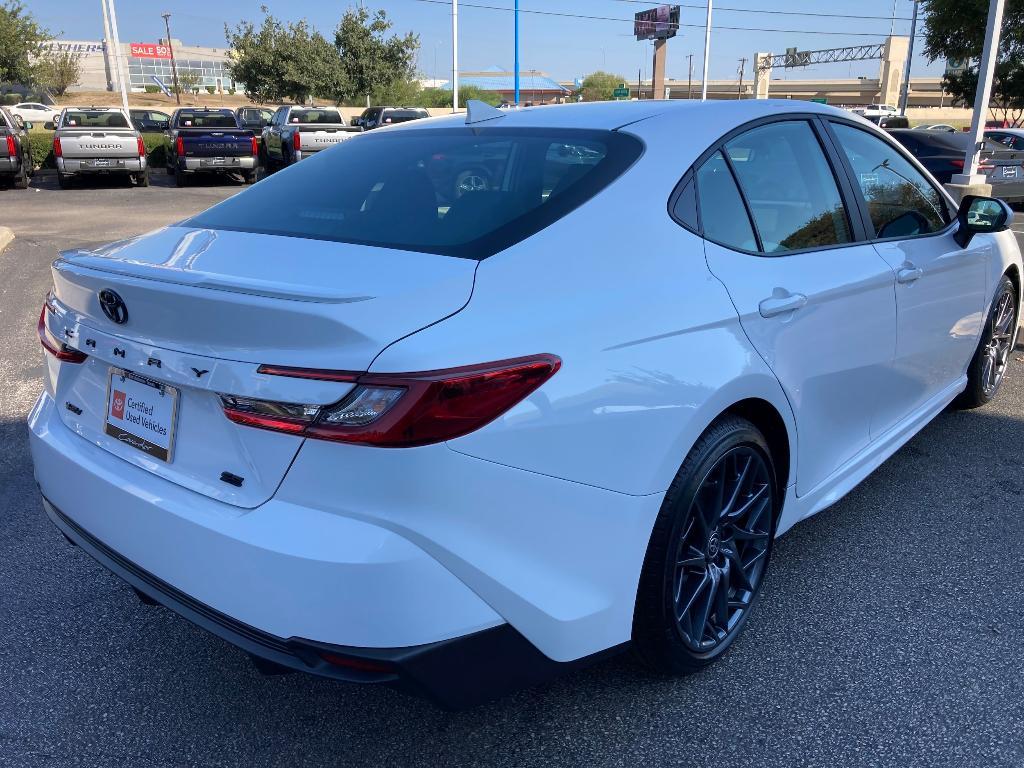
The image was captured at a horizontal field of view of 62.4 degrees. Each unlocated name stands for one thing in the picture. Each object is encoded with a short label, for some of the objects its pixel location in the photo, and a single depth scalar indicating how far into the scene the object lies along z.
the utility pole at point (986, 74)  9.98
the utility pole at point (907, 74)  53.60
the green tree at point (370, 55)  43.44
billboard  62.10
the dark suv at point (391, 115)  26.36
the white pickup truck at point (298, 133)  18.52
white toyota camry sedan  1.72
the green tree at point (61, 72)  56.66
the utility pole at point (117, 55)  31.83
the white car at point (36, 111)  41.35
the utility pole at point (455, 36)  37.00
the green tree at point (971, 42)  27.39
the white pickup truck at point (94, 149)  17.70
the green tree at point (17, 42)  38.12
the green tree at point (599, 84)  96.88
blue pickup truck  18.64
